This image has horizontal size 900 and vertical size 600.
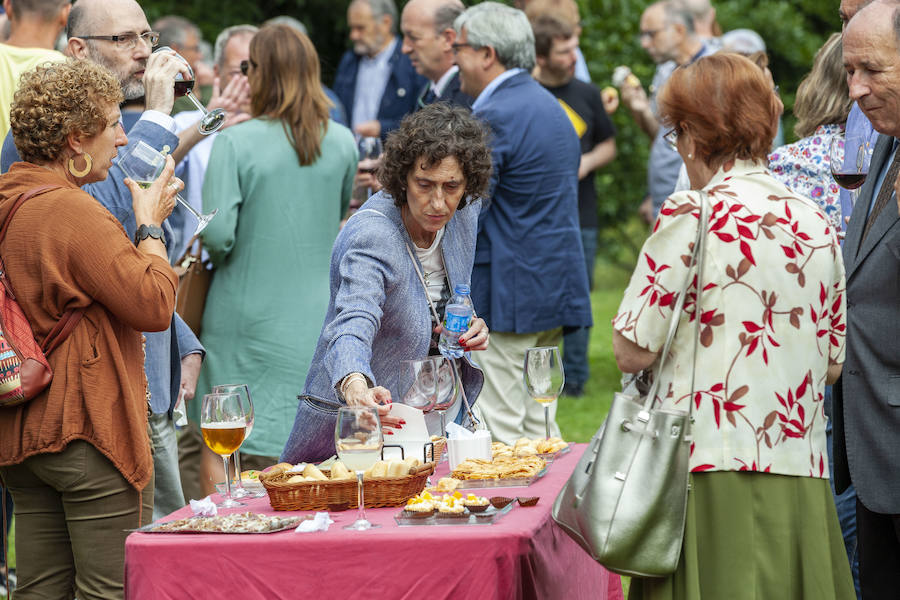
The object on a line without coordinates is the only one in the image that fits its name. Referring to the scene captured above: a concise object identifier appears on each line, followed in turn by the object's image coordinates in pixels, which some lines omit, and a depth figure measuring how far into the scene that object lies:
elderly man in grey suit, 6.31
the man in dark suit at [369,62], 16.26
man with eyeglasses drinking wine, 7.51
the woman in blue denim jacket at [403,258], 7.08
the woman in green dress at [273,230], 10.35
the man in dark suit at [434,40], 13.15
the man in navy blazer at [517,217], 11.49
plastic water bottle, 7.25
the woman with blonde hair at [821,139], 8.53
